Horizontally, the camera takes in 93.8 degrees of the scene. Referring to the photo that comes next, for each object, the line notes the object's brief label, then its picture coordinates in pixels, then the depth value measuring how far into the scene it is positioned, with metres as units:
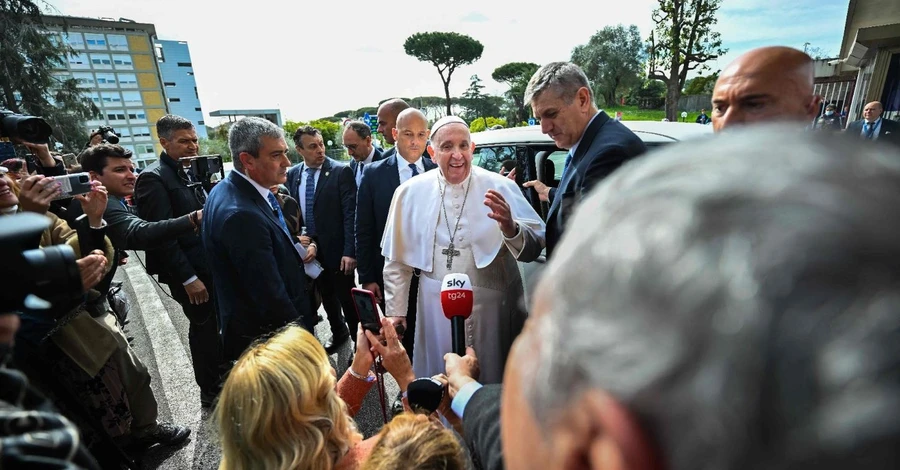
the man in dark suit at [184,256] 3.01
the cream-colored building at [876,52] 11.44
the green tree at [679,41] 21.30
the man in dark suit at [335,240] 3.81
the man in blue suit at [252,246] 2.22
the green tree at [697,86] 34.43
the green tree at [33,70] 17.92
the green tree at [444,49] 54.34
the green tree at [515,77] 49.95
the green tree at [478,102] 65.00
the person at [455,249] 2.51
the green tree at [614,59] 43.09
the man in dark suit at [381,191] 3.16
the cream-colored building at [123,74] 54.56
